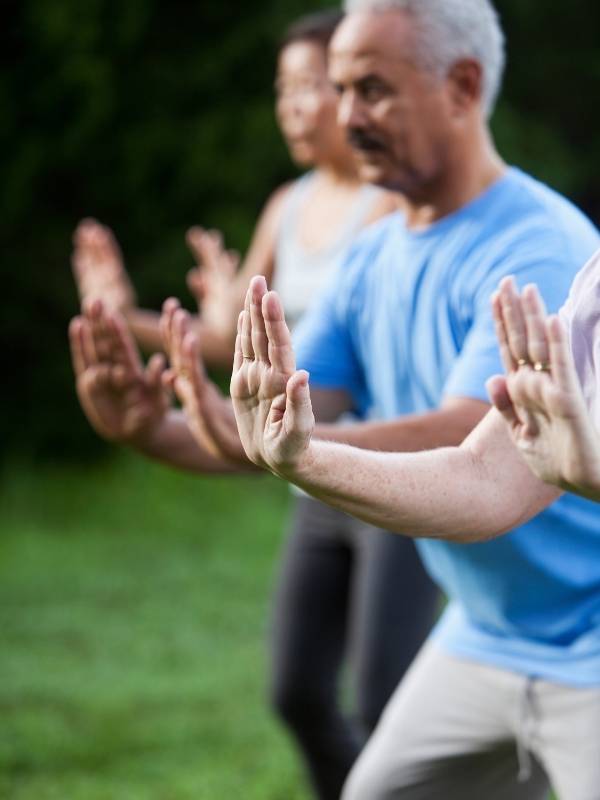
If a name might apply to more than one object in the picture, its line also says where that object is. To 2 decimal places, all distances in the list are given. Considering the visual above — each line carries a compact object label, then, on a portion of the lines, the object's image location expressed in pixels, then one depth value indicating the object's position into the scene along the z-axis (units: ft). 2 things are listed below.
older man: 13.62
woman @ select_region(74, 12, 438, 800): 19.95
